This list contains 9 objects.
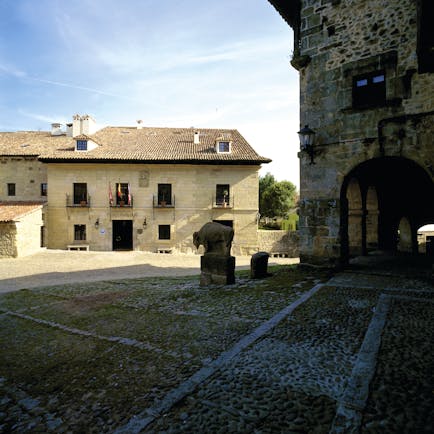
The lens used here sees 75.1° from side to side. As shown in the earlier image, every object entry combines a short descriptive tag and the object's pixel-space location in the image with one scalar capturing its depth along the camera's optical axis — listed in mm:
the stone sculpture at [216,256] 7273
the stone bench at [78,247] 19312
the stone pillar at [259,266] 7922
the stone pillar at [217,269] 7281
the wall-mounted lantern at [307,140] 8102
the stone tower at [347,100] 6906
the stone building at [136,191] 19688
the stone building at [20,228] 15102
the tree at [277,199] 38719
